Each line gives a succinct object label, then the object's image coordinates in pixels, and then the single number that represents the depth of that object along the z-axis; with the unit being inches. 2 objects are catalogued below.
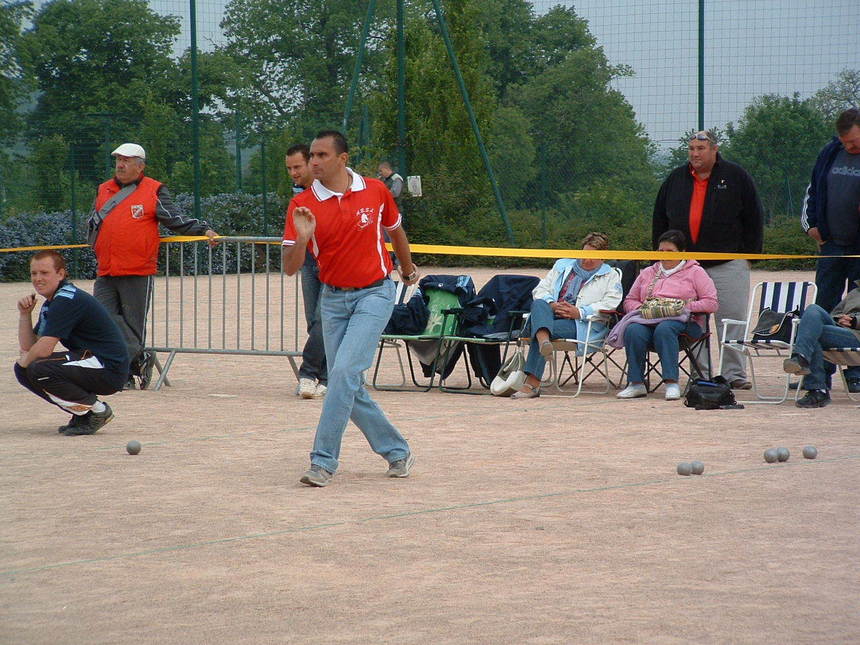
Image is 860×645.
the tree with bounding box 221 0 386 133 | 1669.5
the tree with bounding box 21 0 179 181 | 1669.5
